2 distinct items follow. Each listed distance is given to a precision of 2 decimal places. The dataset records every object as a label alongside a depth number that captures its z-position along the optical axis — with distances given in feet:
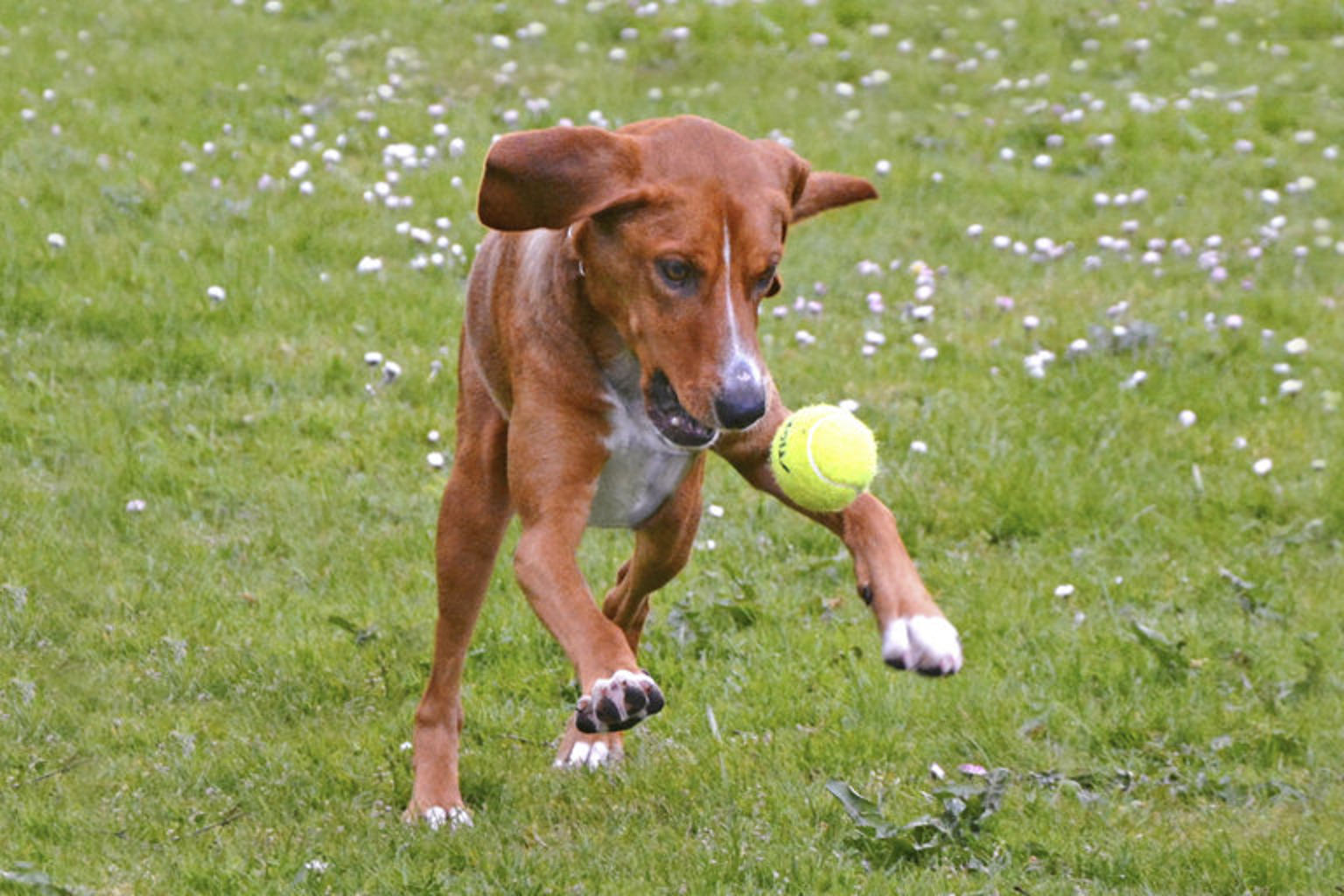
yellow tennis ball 29.25
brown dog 29.09
